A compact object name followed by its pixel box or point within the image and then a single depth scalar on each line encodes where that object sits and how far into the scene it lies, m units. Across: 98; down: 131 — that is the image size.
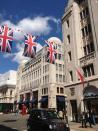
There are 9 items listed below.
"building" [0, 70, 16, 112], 48.66
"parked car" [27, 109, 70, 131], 8.29
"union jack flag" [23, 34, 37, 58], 12.93
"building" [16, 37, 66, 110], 32.89
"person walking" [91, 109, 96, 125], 14.27
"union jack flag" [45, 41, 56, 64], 14.75
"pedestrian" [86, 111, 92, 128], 13.75
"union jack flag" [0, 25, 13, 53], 11.90
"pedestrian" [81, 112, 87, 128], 13.20
